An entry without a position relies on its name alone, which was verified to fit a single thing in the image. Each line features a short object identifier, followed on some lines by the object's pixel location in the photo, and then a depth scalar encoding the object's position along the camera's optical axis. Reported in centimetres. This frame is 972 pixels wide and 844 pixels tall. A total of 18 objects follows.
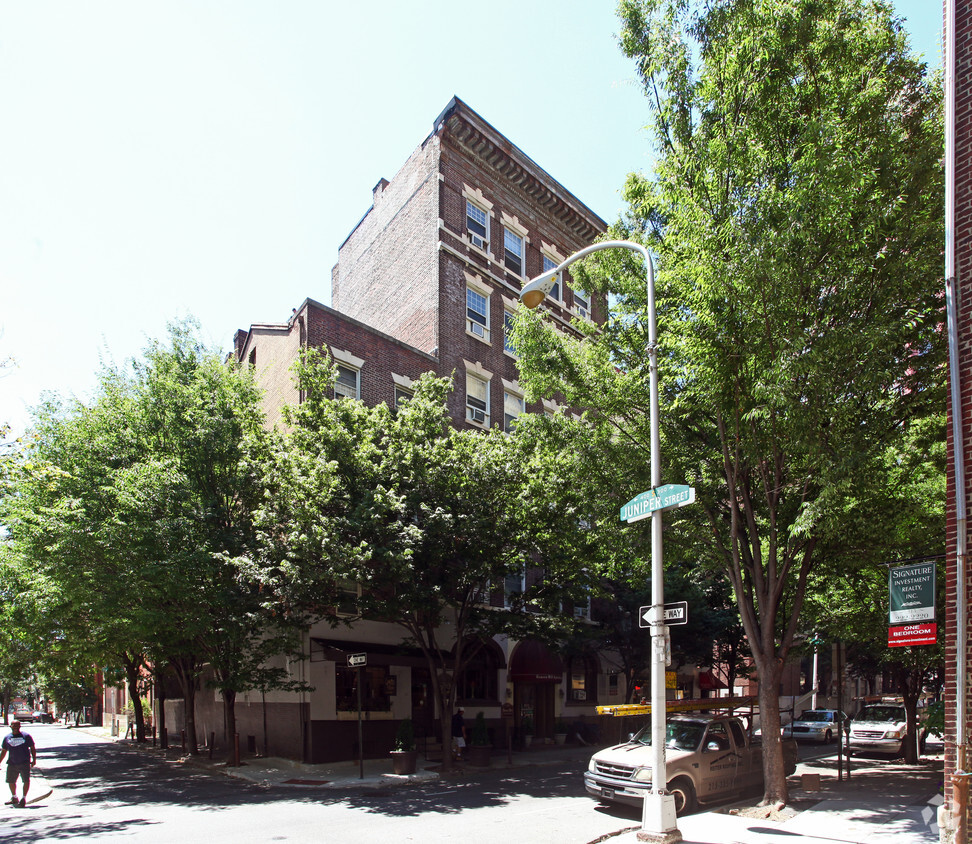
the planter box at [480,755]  2098
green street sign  998
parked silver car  3175
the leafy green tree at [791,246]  1106
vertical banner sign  1048
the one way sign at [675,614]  1017
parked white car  2314
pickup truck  1298
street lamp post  1012
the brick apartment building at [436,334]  2278
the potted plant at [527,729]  2767
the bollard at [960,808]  834
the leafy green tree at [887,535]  1338
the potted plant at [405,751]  1861
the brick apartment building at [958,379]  868
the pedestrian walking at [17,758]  1427
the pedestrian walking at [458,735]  2201
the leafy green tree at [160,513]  1831
